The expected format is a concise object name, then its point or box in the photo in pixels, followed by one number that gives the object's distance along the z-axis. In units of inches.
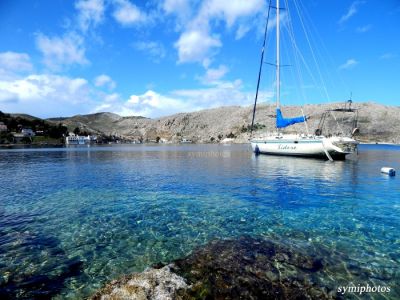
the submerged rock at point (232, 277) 242.5
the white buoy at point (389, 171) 1111.0
